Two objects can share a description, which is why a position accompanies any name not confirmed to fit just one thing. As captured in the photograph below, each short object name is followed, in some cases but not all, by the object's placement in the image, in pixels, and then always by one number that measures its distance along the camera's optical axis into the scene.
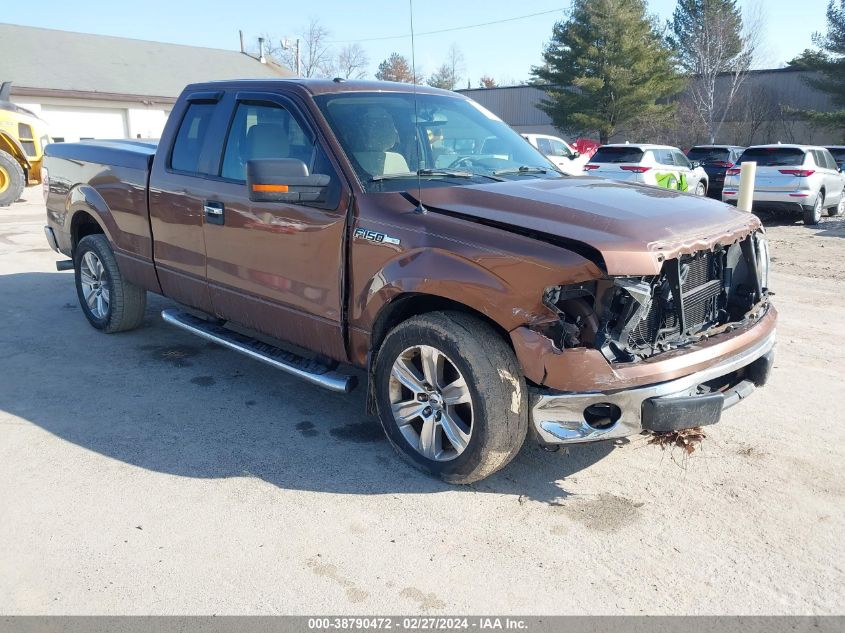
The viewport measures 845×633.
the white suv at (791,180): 14.66
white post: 9.70
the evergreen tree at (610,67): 37.97
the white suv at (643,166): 16.49
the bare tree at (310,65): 57.94
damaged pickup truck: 3.20
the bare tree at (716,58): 36.03
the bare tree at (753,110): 37.53
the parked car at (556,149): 19.33
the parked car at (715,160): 21.14
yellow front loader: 15.95
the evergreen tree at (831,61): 33.88
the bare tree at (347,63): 58.25
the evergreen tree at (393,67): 57.34
